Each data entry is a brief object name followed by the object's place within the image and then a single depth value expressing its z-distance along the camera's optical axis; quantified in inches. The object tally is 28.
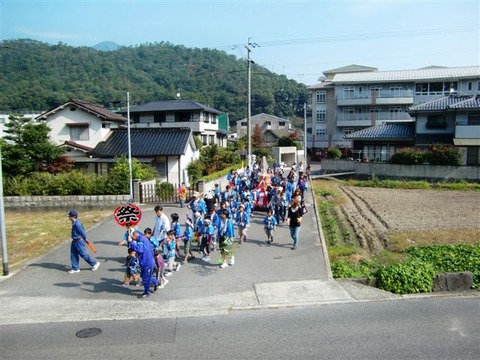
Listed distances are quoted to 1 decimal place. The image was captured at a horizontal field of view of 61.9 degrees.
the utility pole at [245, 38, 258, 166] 1087.6
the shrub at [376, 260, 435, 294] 370.6
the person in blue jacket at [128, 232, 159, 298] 351.6
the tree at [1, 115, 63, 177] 895.1
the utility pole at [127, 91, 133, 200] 794.4
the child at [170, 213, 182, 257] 431.2
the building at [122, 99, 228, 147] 1625.2
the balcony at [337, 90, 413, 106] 1994.5
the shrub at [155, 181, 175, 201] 809.5
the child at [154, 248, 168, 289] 376.2
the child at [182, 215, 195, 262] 449.4
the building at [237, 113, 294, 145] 2935.8
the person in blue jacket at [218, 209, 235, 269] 438.7
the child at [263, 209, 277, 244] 519.2
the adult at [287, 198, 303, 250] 490.0
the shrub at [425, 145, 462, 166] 1200.2
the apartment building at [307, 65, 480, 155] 1916.3
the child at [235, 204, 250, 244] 516.1
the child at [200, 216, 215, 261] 453.7
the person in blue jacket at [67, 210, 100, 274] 429.1
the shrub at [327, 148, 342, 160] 1729.8
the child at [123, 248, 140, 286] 371.2
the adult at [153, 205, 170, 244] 433.1
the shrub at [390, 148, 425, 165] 1259.8
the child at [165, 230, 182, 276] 408.8
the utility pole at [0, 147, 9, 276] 424.5
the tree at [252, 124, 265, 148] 2091.5
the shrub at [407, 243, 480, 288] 417.7
